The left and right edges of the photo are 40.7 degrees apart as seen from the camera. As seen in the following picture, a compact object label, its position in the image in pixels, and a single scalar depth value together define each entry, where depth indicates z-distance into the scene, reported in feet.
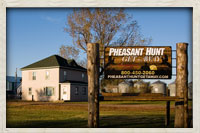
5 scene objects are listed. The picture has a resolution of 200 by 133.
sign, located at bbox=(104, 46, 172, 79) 32.55
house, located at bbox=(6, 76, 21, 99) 185.65
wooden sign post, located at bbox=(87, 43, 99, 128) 31.78
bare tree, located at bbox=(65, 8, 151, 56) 98.78
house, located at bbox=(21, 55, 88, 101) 123.03
